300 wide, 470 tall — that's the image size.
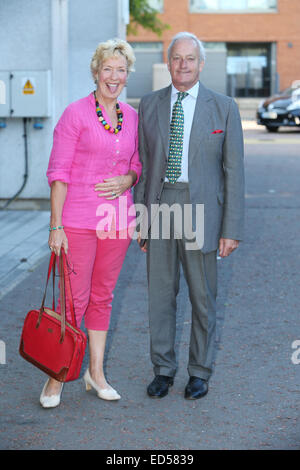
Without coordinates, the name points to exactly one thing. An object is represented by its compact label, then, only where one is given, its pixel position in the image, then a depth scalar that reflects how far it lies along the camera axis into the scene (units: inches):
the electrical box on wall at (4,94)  438.0
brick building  1787.6
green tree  1292.2
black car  1021.8
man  181.5
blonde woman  174.9
